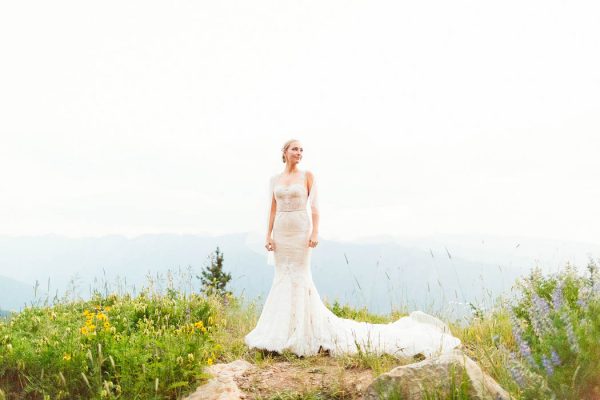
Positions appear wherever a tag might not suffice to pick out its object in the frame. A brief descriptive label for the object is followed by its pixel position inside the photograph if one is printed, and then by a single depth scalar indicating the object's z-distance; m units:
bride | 8.26
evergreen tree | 20.56
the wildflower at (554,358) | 4.43
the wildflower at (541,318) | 4.94
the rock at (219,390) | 6.00
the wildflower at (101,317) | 7.04
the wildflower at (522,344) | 4.45
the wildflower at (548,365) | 4.42
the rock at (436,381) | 5.01
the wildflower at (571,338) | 4.43
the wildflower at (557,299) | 4.98
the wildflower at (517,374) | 4.42
